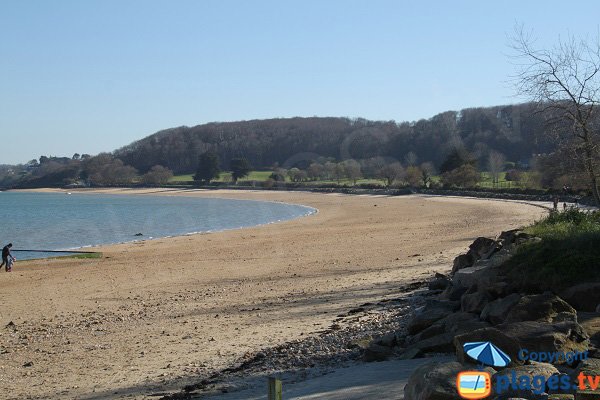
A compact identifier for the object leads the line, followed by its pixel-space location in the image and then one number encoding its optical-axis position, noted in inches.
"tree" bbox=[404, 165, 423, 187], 3395.7
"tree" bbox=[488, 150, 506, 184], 3235.7
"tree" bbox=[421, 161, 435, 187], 3329.2
